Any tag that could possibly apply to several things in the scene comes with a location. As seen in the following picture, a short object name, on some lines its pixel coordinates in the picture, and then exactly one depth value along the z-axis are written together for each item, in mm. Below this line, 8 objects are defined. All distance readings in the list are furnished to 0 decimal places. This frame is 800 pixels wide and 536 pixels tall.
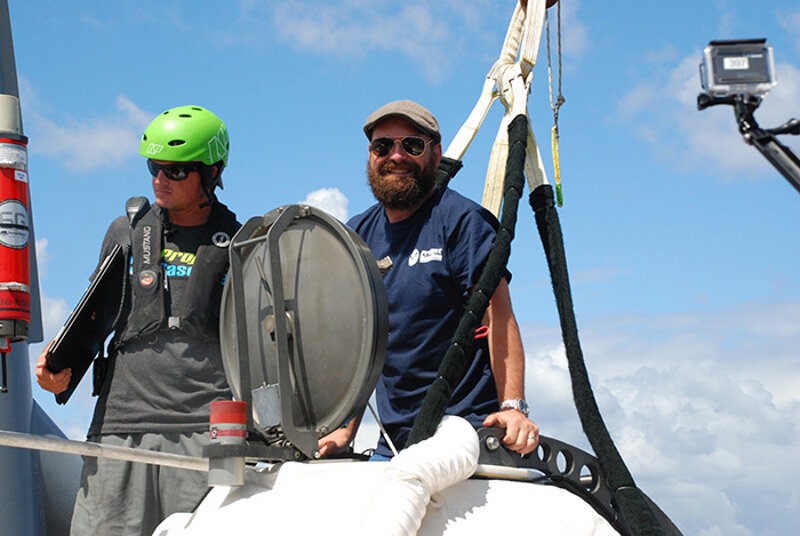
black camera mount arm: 2027
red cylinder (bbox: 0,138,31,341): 4000
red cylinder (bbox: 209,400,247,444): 3170
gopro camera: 2104
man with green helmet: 4195
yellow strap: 4242
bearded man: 3727
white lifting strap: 4268
